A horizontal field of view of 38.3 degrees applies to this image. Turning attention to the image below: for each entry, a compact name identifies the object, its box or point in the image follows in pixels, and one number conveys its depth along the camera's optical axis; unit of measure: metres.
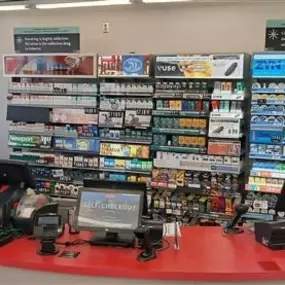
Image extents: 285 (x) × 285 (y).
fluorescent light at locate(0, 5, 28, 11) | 5.23
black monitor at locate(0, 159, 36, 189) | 3.40
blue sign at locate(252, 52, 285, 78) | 4.62
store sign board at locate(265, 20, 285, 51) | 4.86
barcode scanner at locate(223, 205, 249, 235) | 3.34
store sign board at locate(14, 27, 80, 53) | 5.73
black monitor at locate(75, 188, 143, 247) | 2.98
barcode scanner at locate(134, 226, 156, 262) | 2.75
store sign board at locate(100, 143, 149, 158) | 5.24
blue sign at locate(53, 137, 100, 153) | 5.45
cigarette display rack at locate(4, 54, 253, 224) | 4.91
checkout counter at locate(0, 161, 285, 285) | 2.59
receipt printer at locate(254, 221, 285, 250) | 2.96
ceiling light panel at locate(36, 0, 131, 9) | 4.74
